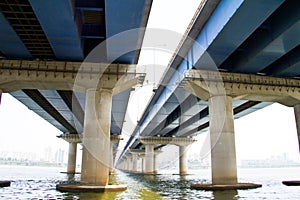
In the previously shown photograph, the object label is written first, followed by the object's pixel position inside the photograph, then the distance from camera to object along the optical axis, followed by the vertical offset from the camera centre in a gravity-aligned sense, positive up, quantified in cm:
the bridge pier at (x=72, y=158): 5562 +82
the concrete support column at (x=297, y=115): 2379 +397
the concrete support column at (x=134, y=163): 9268 -8
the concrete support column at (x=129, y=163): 11059 -12
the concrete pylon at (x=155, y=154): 8878 +278
